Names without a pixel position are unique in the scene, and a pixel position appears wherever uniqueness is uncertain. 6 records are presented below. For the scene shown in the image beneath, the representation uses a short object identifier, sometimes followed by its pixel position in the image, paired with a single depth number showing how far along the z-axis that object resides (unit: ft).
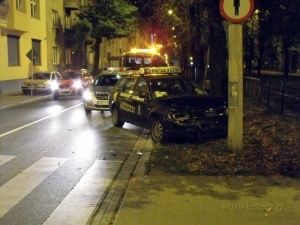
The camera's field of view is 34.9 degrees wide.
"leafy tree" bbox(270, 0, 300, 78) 57.08
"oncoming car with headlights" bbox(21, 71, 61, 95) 92.53
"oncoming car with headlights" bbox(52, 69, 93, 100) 85.71
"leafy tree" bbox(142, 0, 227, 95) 47.11
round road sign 28.12
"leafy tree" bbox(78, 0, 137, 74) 148.15
